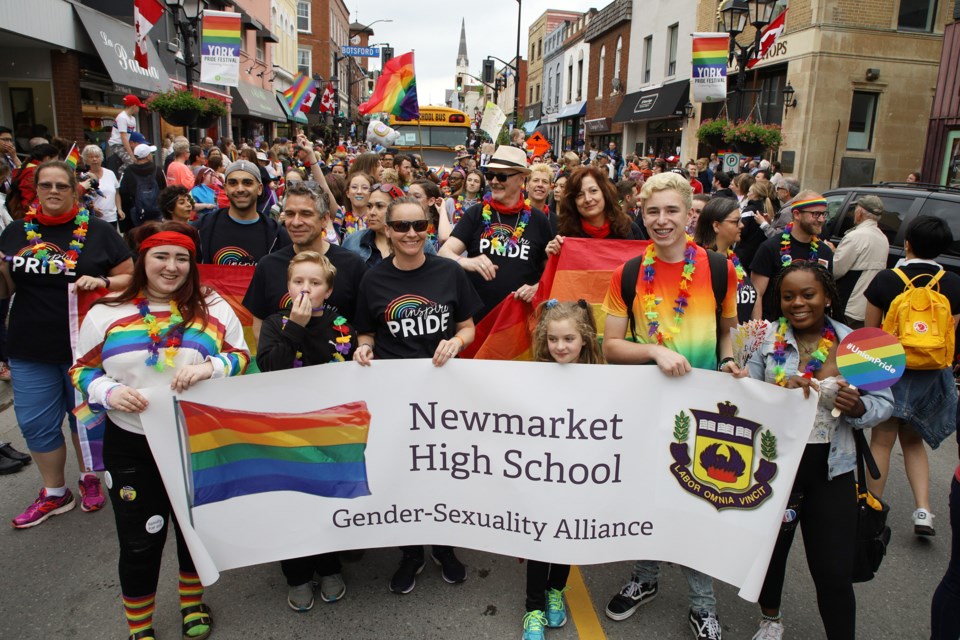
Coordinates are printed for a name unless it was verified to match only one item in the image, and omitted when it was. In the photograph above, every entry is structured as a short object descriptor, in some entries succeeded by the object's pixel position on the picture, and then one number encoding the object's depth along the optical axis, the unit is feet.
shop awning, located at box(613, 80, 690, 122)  80.07
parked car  22.48
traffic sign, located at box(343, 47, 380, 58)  109.09
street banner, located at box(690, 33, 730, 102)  41.27
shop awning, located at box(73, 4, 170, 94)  47.29
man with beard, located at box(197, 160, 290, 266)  14.56
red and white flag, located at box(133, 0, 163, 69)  37.32
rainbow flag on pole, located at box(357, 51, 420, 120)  41.91
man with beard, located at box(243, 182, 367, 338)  11.19
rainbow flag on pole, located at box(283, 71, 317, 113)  59.44
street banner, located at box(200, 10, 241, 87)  39.24
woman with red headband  9.08
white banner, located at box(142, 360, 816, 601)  9.32
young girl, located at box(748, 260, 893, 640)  8.65
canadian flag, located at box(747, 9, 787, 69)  38.04
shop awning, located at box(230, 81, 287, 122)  92.32
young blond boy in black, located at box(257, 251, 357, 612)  9.96
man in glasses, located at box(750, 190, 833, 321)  15.51
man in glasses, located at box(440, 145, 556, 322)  14.30
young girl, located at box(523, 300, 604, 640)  9.87
